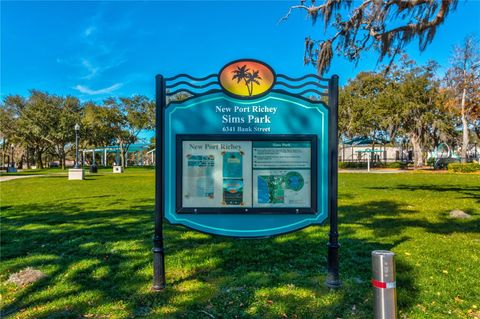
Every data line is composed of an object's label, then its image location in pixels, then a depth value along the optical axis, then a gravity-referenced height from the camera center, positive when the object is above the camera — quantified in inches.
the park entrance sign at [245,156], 156.3 +2.6
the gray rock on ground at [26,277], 157.8 -49.7
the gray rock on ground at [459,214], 306.7 -45.4
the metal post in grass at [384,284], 88.8 -30.3
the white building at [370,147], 2118.6 +85.9
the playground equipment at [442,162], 1468.8 -5.0
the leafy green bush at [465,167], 1144.6 -20.4
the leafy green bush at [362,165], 1749.0 -18.5
